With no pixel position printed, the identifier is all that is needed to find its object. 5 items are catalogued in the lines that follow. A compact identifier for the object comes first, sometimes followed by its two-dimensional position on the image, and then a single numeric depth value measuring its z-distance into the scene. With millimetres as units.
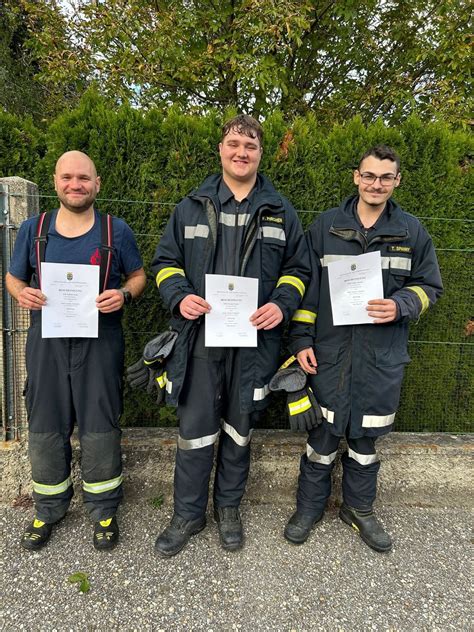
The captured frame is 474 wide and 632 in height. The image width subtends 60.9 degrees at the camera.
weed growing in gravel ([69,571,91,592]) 2234
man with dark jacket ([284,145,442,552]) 2359
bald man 2332
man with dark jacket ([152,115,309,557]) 2309
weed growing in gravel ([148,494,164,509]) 2938
